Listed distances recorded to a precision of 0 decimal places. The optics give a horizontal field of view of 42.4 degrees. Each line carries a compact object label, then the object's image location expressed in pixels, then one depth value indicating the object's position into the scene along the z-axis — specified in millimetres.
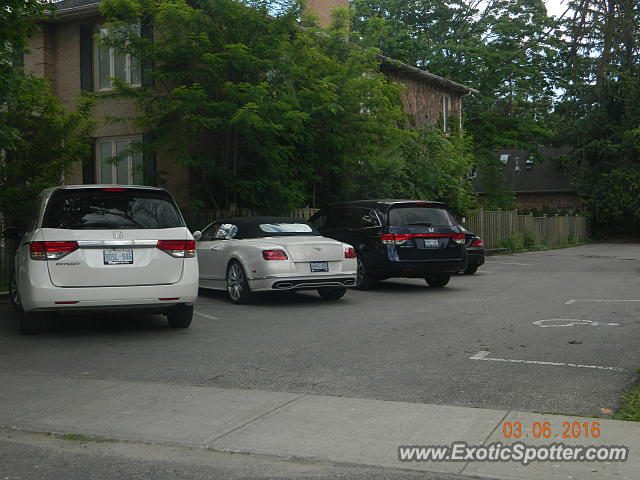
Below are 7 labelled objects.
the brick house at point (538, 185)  61438
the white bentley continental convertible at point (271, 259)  13172
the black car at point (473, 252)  19672
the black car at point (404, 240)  15547
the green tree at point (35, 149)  14922
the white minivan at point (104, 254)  9469
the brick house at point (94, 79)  21797
